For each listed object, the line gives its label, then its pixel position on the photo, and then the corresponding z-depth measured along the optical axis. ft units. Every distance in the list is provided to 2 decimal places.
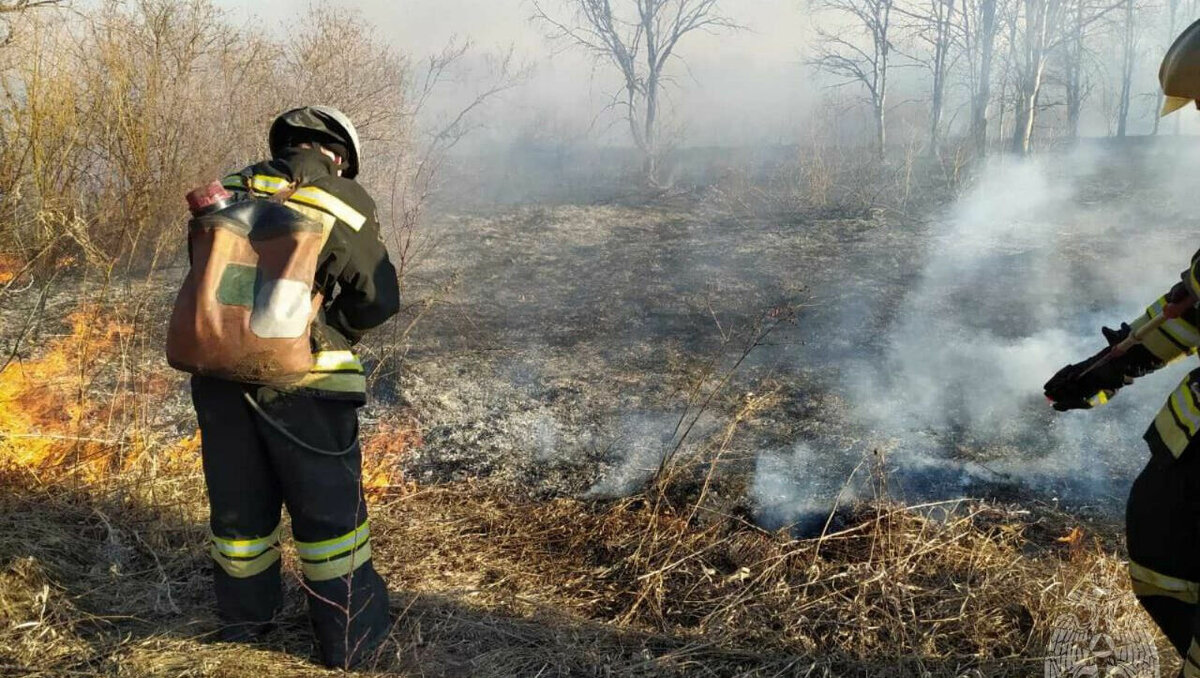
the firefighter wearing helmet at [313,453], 7.47
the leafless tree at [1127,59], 71.82
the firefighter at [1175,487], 6.07
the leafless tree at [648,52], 55.47
